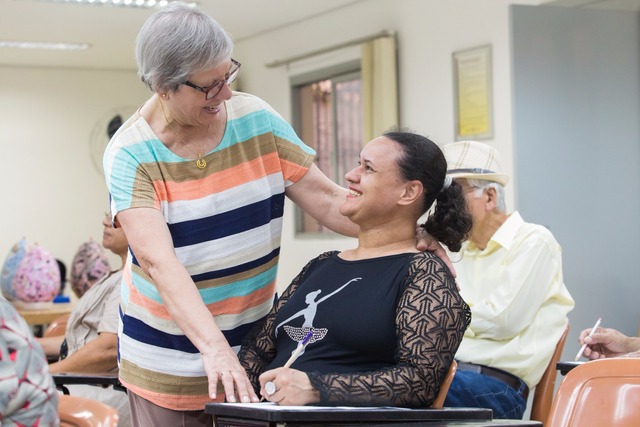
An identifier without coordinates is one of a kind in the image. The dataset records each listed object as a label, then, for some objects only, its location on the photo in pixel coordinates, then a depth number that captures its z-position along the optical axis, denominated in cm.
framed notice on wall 583
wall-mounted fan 984
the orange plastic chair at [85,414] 206
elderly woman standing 196
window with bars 749
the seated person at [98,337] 323
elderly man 297
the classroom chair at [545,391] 293
